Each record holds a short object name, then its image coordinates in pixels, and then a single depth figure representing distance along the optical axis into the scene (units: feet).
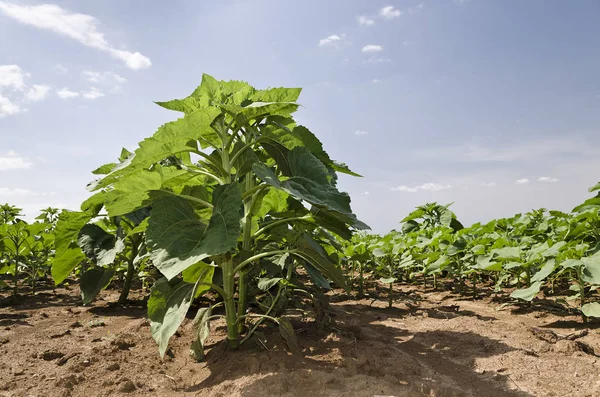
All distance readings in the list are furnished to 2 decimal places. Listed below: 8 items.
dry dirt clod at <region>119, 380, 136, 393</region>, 7.39
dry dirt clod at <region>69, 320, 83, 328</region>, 11.65
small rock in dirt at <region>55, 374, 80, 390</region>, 7.61
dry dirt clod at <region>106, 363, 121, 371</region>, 8.20
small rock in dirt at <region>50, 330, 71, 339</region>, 10.75
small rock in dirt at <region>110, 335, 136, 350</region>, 9.39
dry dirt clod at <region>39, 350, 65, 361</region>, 9.20
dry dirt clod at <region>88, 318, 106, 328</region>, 11.60
